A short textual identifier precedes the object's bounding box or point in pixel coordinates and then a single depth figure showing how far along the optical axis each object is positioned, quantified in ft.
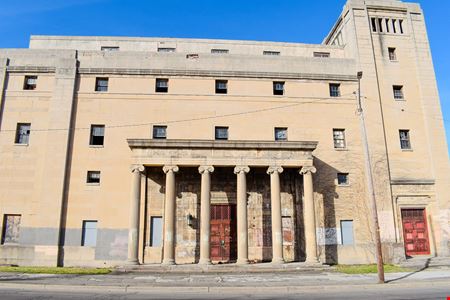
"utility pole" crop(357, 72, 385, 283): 53.26
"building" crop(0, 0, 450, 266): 78.28
